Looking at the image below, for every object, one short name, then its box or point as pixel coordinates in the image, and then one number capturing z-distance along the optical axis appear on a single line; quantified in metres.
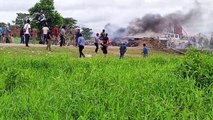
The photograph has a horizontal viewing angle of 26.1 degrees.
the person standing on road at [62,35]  27.25
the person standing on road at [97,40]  27.20
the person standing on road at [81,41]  21.77
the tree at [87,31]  66.12
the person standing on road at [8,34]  29.62
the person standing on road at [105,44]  24.39
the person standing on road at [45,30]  23.91
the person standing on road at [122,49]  24.27
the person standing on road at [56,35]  28.25
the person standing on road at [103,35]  25.41
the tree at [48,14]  45.09
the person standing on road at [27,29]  23.50
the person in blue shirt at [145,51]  25.98
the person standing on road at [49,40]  23.96
